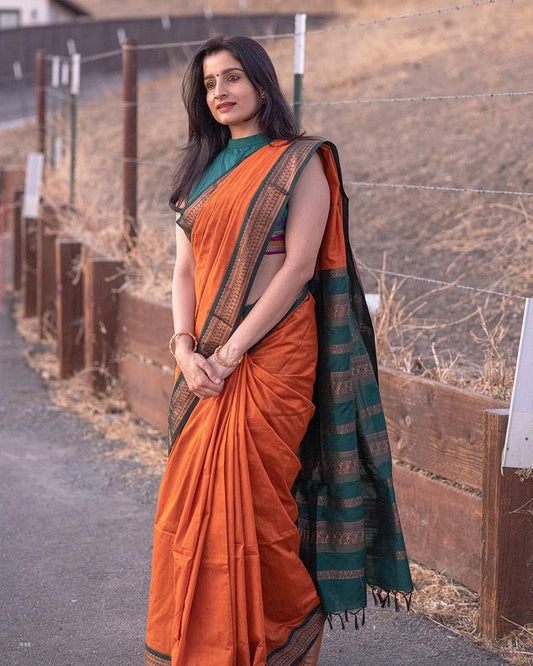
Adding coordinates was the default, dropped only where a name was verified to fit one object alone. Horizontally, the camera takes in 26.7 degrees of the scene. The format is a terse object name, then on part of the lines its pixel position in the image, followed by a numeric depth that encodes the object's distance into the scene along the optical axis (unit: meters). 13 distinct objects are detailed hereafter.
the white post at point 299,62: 5.60
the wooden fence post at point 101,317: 6.88
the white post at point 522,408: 3.55
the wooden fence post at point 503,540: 3.70
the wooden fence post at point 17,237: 11.43
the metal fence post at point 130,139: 7.54
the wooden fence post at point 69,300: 7.57
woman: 3.08
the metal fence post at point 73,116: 10.26
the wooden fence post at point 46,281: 9.06
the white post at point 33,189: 9.65
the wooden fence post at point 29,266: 9.98
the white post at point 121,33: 35.19
